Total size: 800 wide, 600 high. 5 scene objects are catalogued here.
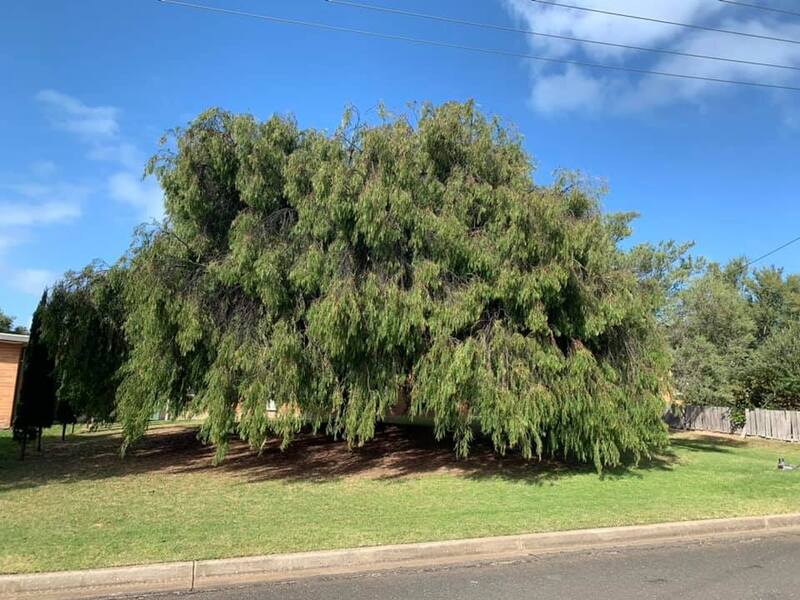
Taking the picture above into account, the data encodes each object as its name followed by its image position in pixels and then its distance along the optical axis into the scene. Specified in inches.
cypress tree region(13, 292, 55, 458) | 544.7
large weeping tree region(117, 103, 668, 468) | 420.8
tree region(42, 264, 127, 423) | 521.3
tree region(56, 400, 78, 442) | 661.3
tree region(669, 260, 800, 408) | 774.5
